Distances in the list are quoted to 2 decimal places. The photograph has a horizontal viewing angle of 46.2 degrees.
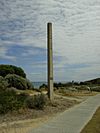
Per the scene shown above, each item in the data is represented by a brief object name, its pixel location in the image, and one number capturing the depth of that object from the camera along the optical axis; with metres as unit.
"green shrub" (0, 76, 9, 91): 10.38
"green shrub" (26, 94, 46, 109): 6.93
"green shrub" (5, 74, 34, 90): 12.58
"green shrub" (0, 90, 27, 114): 5.88
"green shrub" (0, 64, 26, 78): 15.27
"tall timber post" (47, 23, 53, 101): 8.78
